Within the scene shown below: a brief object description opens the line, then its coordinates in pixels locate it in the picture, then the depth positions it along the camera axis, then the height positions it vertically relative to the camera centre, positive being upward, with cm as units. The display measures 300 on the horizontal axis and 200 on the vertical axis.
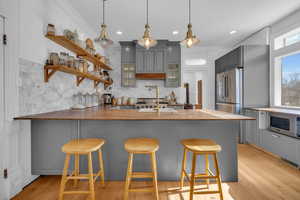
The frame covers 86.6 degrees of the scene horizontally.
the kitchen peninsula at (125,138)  209 -52
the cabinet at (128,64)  478 +104
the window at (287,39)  321 +126
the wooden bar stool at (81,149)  156 -50
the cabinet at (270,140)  254 -80
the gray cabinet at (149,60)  469 +112
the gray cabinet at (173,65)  471 +99
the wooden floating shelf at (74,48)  224 +84
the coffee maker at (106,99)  469 -2
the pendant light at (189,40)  224 +82
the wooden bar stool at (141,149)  155 -50
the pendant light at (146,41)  220 +81
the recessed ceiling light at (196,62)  532 +121
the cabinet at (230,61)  367 +97
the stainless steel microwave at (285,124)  252 -45
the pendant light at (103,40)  235 +86
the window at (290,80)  320 +37
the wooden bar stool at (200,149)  154 -50
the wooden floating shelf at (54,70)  225 +43
